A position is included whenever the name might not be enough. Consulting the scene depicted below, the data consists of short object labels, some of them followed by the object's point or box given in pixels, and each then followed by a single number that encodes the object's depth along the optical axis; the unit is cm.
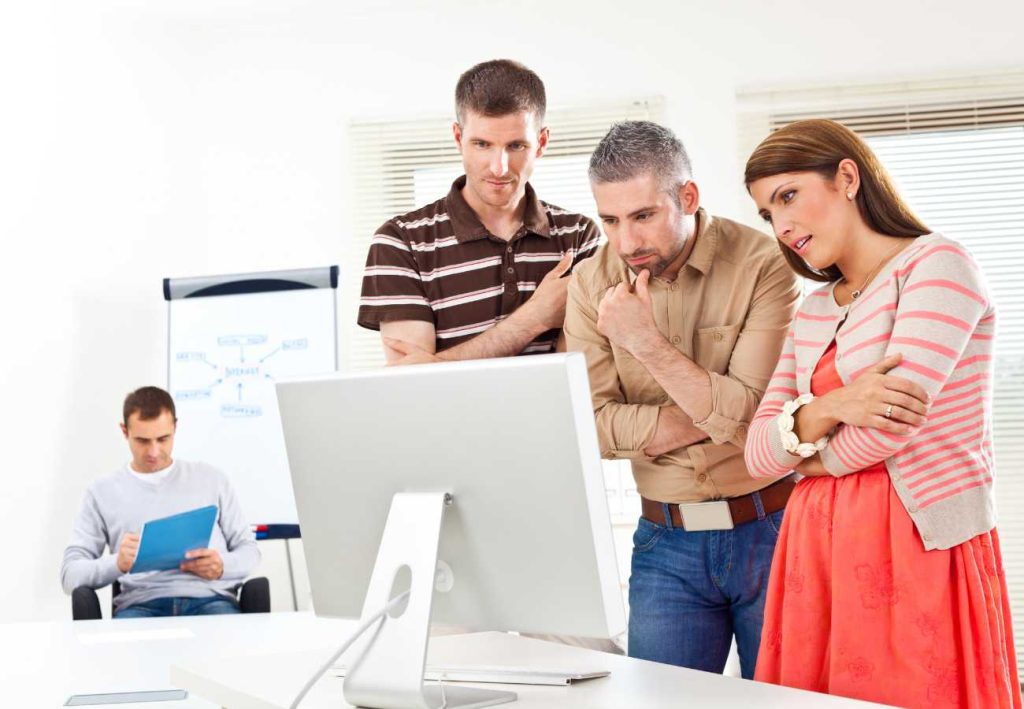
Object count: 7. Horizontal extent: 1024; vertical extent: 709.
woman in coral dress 151
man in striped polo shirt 224
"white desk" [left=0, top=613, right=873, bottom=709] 141
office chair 329
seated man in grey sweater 364
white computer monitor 131
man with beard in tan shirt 196
